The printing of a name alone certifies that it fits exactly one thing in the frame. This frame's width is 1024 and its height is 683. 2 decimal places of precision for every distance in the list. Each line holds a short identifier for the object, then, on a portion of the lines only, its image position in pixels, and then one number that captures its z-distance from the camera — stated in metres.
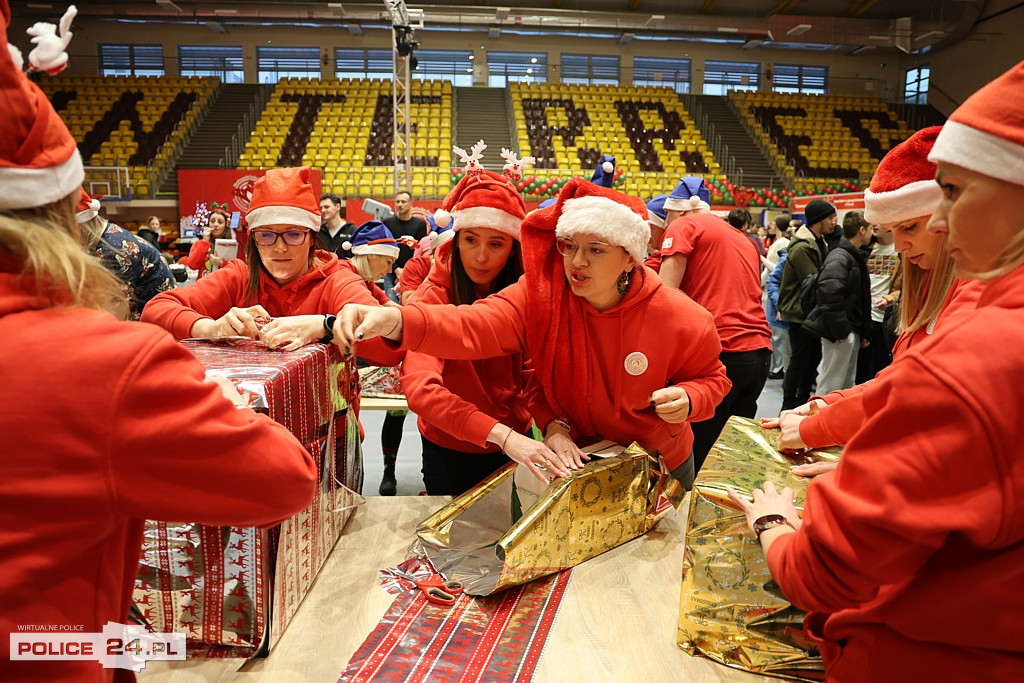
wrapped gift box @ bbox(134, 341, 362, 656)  1.22
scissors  1.51
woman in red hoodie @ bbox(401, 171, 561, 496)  2.03
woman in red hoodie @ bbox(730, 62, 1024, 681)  0.71
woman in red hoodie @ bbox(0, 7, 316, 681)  0.71
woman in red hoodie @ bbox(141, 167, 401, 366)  1.93
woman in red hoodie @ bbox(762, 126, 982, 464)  1.41
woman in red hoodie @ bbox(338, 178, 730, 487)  1.75
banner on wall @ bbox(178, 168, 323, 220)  14.15
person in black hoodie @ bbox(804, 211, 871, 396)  4.96
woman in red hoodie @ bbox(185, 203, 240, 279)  6.47
